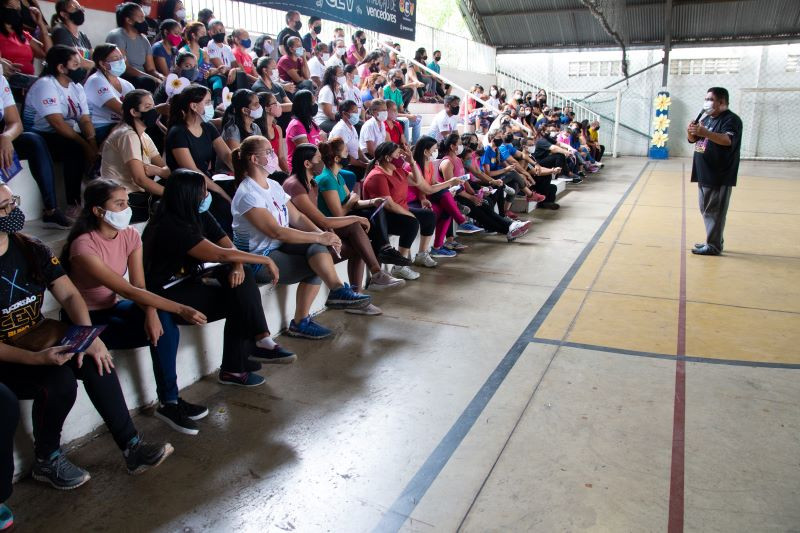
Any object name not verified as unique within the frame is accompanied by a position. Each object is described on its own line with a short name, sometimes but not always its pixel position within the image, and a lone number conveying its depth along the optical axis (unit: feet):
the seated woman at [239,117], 16.34
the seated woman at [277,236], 12.27
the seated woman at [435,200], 19.44
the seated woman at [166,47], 20.26
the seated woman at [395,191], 17.04
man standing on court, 18.53
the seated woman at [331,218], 14.08
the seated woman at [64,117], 13.60
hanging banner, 33.11
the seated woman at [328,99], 23.18
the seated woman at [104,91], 14.94
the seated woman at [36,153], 12.67
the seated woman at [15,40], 15.80
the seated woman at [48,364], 7.40
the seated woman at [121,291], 8.63
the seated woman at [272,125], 17.62
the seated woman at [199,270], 9.82
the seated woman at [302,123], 19.19
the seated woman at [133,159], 12.87
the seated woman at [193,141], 13.89
